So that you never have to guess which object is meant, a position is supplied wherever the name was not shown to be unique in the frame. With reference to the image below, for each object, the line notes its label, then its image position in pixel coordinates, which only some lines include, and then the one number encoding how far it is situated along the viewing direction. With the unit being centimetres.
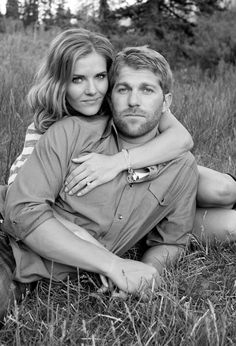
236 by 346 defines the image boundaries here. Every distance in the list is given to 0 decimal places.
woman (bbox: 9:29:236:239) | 255
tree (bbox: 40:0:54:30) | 1752
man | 230
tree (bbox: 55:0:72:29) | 1636
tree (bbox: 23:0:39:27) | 1781
